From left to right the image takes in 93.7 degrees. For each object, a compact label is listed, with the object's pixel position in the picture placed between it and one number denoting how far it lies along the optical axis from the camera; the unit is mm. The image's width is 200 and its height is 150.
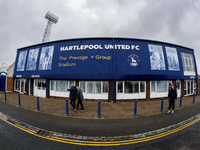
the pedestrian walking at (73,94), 7056
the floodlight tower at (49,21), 37250
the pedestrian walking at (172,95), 6652
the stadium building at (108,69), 10555
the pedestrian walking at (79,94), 7082
